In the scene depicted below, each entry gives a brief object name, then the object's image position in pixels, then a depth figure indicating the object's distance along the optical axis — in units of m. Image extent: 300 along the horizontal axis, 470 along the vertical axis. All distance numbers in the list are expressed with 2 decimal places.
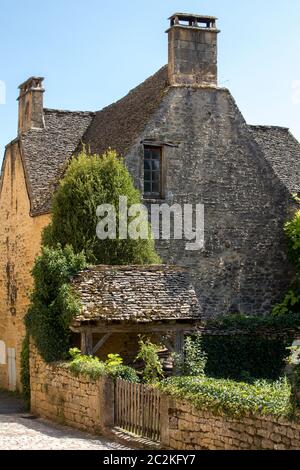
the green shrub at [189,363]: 16.42
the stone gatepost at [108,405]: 14.91
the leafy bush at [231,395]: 10.92
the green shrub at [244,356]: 20.20
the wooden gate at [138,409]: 13.52
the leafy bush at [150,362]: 15.84
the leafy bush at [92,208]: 20.38
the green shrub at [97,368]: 15.04
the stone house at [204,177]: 22.78
